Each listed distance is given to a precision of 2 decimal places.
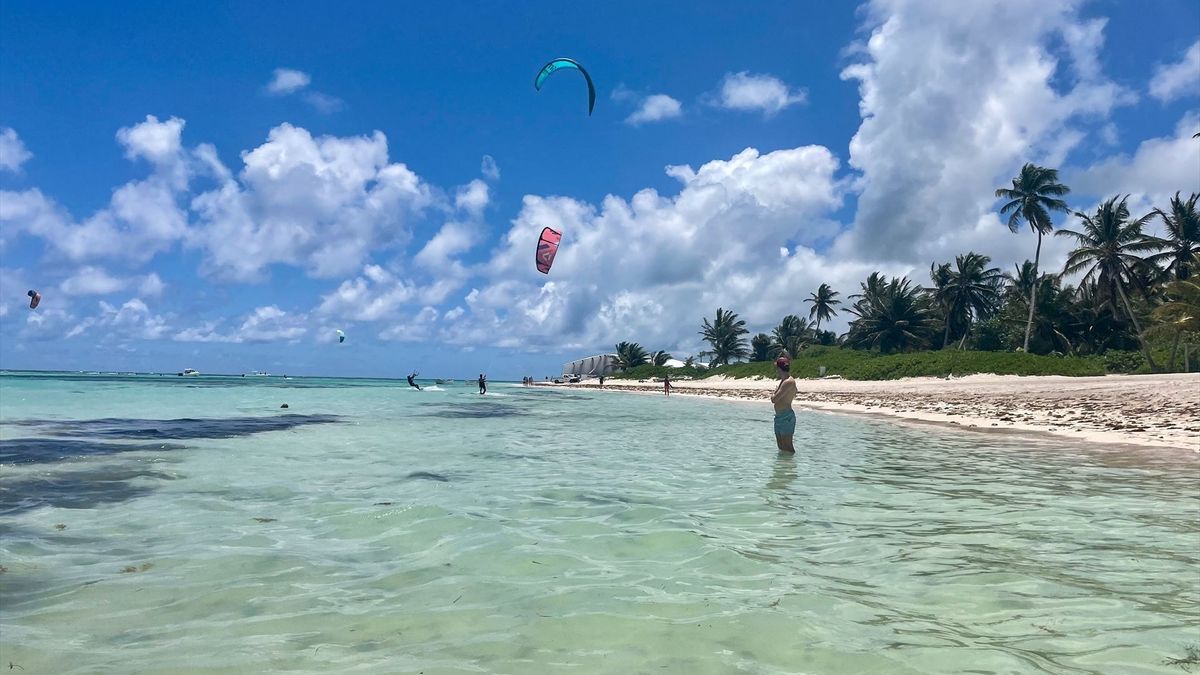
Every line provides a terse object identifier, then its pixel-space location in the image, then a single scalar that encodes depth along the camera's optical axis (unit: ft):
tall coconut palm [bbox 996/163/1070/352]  184.65
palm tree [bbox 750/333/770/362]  299.79
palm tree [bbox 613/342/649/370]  397.19
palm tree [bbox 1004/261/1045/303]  199.00
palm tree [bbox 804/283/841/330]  294.46
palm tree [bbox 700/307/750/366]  325.64
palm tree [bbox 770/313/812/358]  282.36
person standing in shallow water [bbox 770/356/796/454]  43.73
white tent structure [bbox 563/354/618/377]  425.48
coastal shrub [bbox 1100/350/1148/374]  140.05
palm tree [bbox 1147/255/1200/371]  100.42
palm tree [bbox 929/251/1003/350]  207.62
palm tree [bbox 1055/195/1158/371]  151.23
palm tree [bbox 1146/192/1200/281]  148.56
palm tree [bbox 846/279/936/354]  212.84
